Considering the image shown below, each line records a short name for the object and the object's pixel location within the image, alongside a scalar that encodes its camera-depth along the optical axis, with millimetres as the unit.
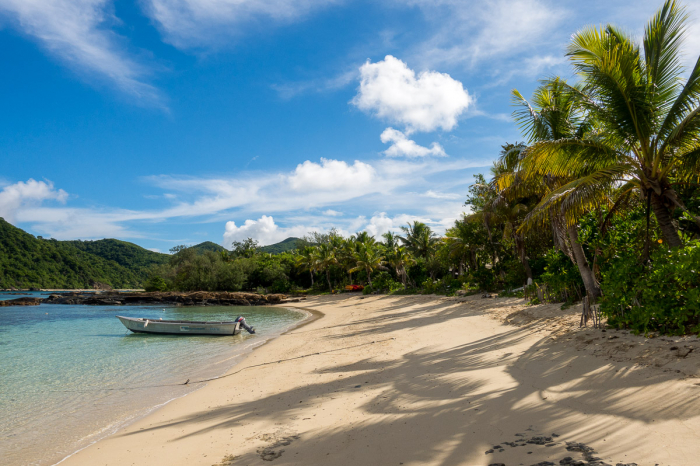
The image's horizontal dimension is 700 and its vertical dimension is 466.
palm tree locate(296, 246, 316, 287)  46375
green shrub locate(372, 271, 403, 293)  35750
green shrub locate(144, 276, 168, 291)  59909
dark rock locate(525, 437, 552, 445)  3336
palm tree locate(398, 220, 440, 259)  36844
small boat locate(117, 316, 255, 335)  17516
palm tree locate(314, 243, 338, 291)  44862
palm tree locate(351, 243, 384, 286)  38656
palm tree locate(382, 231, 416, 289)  35312
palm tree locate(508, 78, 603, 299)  8781
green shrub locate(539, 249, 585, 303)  11477
